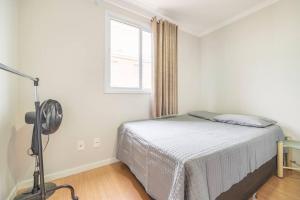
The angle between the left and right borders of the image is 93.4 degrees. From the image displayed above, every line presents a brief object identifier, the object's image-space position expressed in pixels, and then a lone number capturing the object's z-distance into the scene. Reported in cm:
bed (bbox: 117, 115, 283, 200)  93
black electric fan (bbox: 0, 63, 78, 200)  110
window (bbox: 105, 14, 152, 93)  216
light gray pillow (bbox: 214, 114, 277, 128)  189
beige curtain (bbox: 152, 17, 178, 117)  246
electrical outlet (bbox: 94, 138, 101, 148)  199
